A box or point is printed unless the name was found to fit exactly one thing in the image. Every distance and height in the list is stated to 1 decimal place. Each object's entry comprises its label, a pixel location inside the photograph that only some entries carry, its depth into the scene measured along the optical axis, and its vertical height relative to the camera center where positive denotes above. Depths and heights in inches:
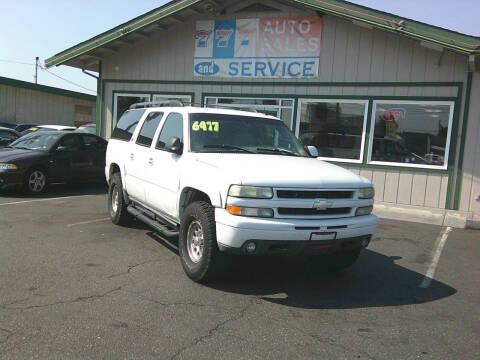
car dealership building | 382.0 +58.7
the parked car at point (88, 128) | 800.8 -6.7
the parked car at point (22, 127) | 995.9 -15.5
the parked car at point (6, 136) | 624.1 -23.7
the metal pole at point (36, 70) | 2670.8 +304.1
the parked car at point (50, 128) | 783.4 -10.0
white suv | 171.6 -23.7
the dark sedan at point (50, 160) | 401.7 -35.9
